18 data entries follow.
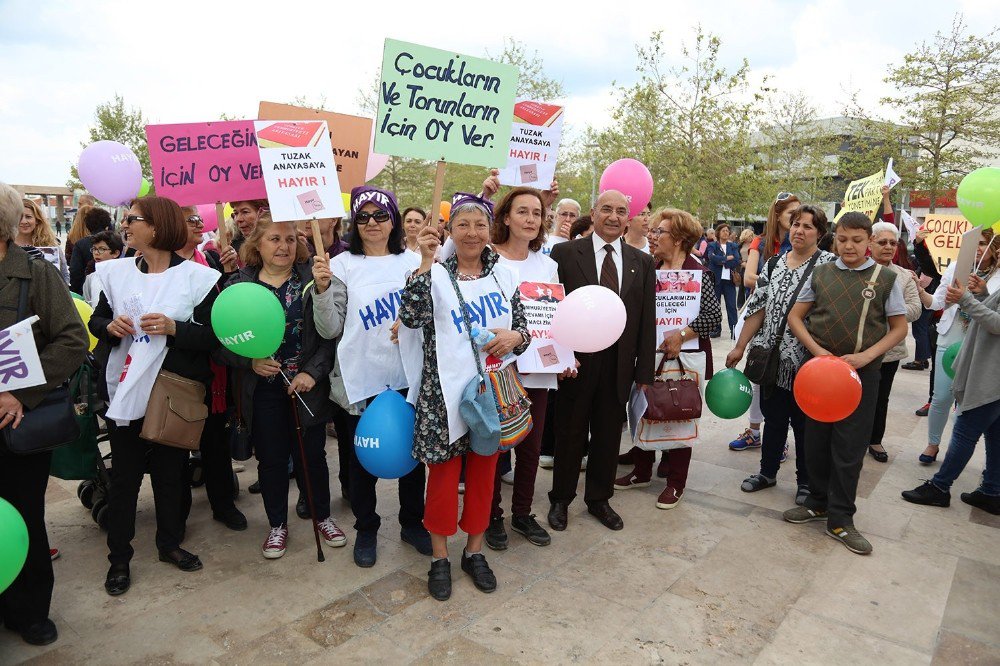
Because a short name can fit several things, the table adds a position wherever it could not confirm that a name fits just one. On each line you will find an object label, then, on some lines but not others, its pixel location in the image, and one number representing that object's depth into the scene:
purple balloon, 5.17
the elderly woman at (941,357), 5.44
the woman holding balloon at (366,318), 3.84
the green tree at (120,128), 26.25
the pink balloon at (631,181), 4.86
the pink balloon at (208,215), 6.51
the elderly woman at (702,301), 4.77
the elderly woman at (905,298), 5.56
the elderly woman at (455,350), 3.34
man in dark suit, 4.28
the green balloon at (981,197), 4.27
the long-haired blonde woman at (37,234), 5.05
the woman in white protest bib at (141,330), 3.56
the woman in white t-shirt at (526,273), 3.96
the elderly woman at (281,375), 3.84
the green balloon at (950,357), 5.37
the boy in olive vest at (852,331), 4.17
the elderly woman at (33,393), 2.86
